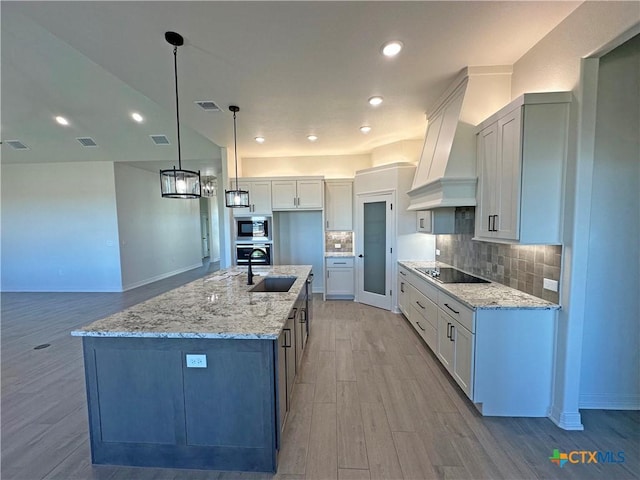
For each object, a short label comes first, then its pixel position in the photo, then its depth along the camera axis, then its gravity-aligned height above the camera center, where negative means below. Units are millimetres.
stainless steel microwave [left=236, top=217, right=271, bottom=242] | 5473 -46
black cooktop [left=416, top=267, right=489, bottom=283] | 3012 -601
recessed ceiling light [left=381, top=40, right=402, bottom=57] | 2250 +1508
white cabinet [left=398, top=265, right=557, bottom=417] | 2125 -1067
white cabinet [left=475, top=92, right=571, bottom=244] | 2035 +456
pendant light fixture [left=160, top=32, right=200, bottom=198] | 2295 +389
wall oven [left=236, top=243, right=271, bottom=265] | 5457 -507
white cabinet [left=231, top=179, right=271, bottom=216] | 5484 +618
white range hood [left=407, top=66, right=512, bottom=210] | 2686 +1037
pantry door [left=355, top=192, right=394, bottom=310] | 4738 -408
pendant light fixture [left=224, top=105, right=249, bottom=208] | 3496 +377
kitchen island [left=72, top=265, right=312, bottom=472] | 1663 -1031
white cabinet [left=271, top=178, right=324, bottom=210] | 5465 +629
